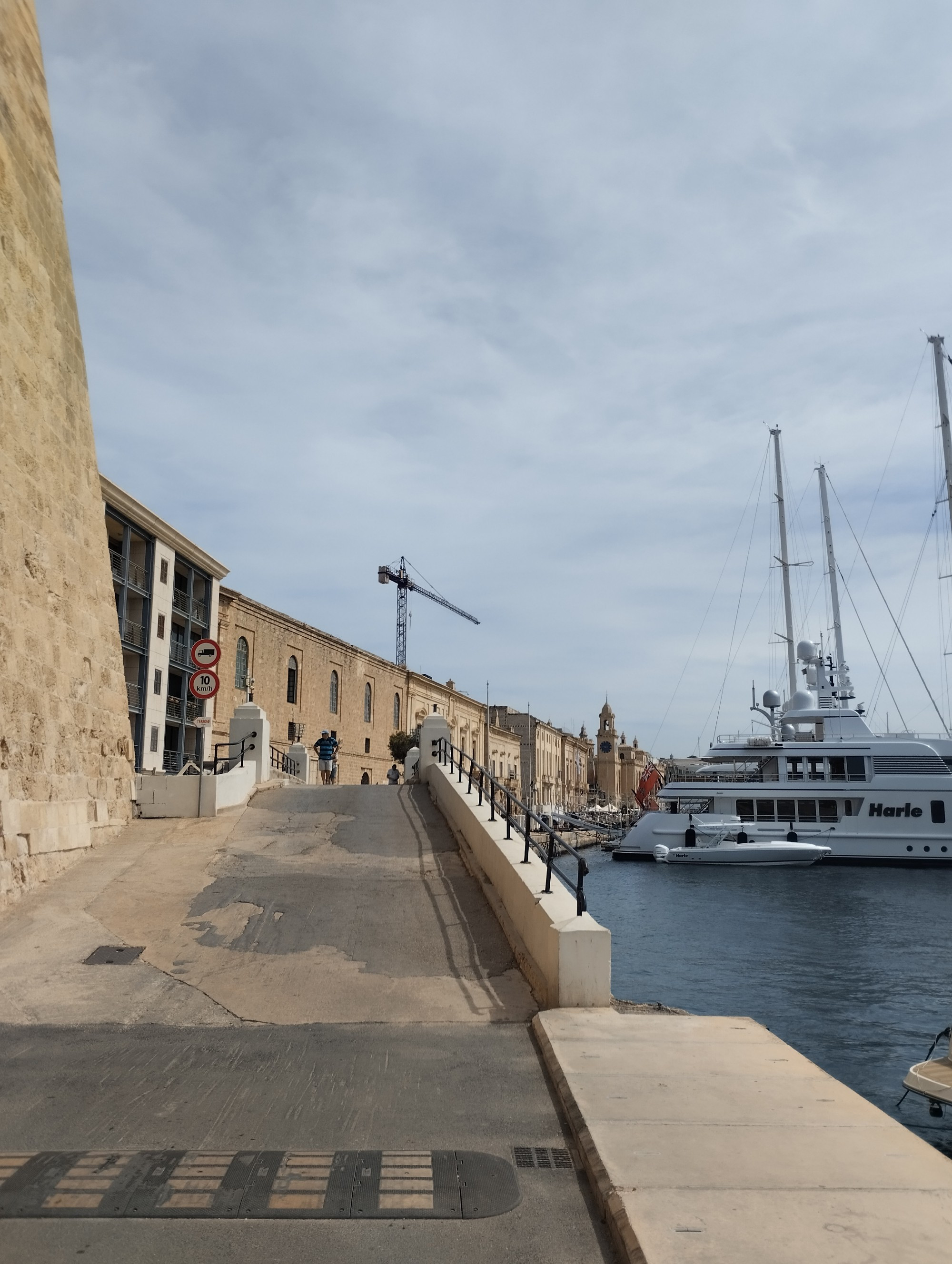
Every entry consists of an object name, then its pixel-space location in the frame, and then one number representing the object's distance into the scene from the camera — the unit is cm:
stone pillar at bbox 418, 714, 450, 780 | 1958
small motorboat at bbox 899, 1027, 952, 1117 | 918
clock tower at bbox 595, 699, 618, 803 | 13362
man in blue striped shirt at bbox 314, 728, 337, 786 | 2845
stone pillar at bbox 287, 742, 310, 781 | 2711
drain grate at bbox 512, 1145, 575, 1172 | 411
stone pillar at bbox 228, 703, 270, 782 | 1823
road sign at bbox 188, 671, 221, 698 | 1419
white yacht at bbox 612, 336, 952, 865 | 4469
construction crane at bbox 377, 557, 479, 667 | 12100
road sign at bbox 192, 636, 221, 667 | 1438
